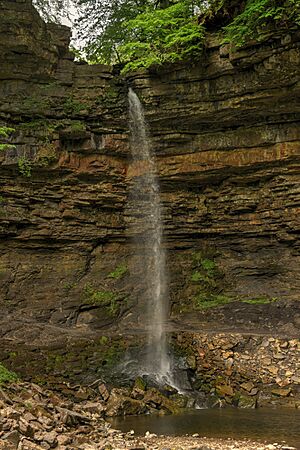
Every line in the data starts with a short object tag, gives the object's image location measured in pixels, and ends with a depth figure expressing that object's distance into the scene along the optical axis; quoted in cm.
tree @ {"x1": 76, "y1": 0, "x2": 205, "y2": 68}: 1656
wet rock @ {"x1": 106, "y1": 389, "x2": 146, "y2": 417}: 1171
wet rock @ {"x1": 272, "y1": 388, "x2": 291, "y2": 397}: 1313
